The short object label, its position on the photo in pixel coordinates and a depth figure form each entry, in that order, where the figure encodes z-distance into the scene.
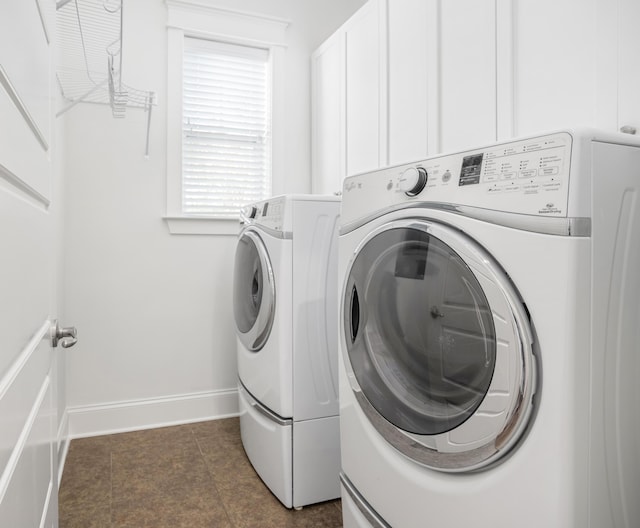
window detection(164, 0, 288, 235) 2.60
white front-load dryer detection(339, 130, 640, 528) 0.76
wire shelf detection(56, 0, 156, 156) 1.78
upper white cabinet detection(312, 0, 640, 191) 1.18
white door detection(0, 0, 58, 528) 0.57
